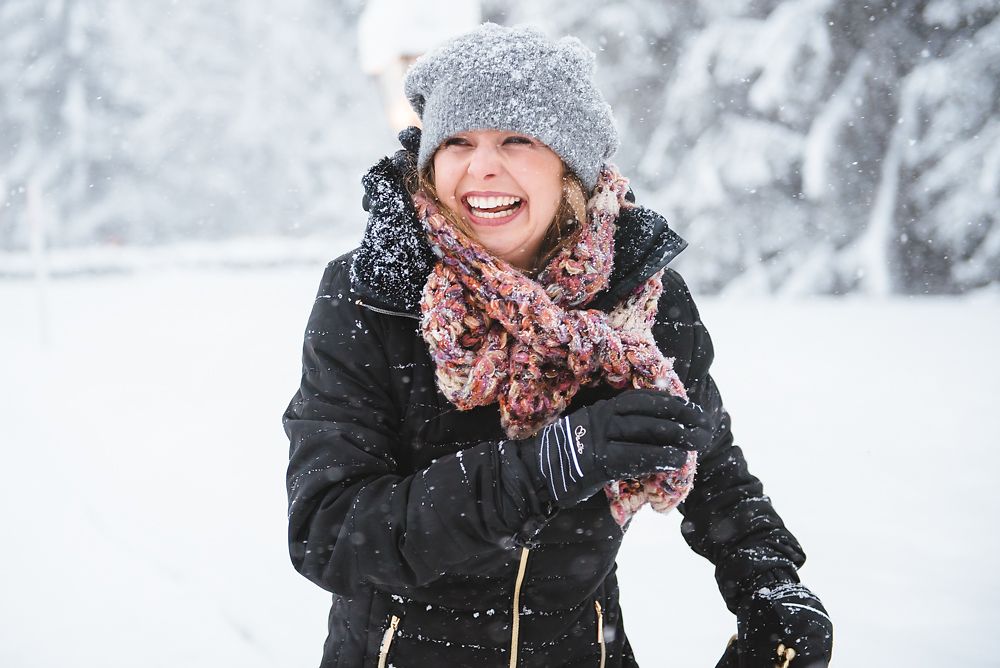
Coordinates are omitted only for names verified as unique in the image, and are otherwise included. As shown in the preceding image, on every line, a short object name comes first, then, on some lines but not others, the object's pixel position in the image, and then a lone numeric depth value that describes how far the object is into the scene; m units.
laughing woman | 1.35
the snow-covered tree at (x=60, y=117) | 20.00
